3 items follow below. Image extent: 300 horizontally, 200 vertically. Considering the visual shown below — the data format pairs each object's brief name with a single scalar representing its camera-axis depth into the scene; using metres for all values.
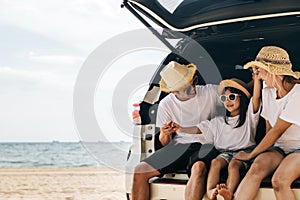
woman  3.47
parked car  3.68
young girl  3.91
